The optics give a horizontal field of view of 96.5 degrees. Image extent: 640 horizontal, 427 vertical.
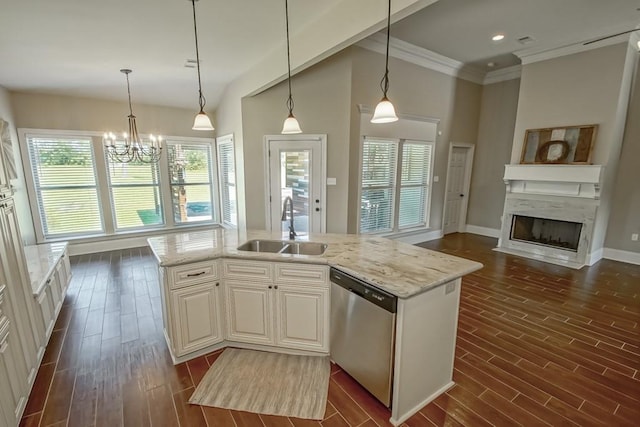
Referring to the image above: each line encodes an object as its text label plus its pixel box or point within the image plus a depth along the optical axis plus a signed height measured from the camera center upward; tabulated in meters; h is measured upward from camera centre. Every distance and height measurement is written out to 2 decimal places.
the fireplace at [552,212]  4.45 -0.78
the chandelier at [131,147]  5.04 +0.28
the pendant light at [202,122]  2.72 +0.39
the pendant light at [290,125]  2.69 +0.36
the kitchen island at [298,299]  1.81 -1.01
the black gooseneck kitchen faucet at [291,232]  2.69 -0.67
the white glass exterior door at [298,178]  4.54 -0.24
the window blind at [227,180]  5.47 -0.33
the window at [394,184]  4.96 -0.37
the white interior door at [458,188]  6.36 -0.53
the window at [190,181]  5.84 -0.39
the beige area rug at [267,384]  1.93 -1.62
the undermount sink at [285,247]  2.67 -0.78
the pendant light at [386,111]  2.08 +0.39
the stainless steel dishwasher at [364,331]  1.76 -1.12
